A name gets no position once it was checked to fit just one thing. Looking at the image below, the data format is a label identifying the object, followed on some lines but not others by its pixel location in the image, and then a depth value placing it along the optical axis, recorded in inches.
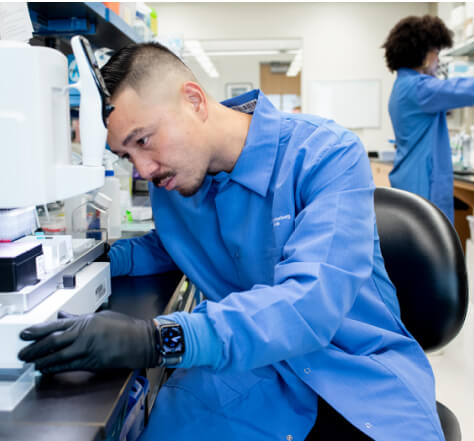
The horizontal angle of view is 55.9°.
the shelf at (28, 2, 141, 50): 54.1
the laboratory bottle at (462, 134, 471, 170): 132.9
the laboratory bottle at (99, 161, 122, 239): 65.8
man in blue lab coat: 26.6
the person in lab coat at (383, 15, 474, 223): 103.0
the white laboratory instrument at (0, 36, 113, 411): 24.6
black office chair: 39.8
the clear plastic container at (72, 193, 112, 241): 54.7
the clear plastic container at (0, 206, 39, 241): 30.7
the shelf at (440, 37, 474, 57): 139.4
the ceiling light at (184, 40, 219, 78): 227.8
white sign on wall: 230.2
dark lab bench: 21.7
